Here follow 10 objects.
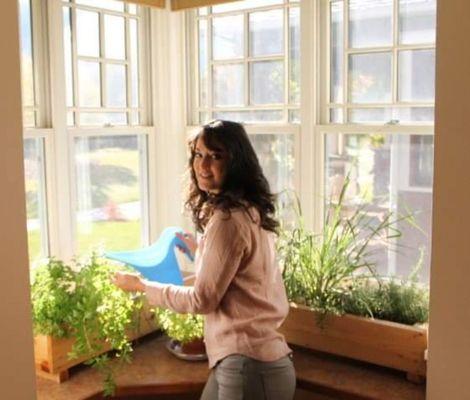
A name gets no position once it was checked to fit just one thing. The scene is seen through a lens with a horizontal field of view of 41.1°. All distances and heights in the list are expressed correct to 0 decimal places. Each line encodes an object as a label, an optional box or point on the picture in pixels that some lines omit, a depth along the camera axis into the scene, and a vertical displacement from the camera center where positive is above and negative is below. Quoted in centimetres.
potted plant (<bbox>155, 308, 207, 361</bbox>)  226 -70
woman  177 -42
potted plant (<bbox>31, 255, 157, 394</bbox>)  203 -59
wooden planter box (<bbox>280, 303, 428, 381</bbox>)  209 -71
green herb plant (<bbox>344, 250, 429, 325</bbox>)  219 -59
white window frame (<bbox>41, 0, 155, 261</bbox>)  250 -4
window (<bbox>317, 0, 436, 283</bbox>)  238 +8
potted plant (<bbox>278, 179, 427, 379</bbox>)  213 -59
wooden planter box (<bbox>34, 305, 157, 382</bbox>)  207 -73
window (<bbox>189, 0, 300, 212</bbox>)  270 +28
